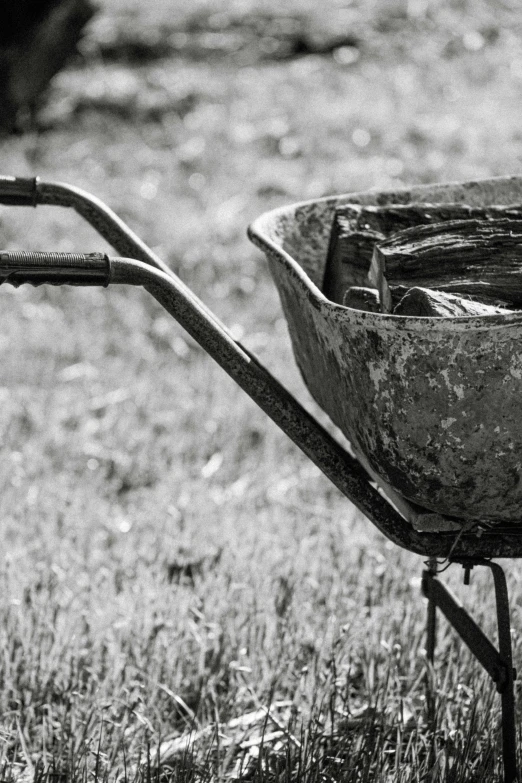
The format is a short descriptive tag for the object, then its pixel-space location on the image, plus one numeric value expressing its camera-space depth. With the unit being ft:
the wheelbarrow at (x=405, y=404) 12.98
